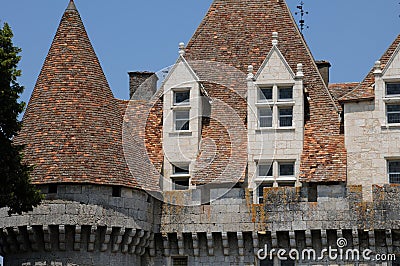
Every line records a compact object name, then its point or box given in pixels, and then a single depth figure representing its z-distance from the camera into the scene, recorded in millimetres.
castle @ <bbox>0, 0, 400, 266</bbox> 41844
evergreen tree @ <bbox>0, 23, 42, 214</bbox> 37469
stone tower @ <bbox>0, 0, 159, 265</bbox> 41531
